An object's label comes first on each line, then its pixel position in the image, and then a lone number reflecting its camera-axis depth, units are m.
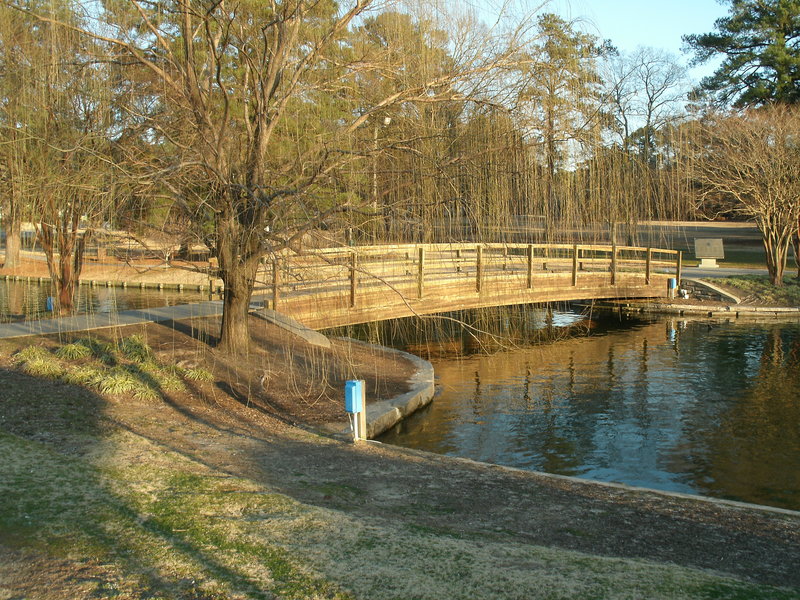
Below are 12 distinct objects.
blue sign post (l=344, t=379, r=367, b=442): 8.66
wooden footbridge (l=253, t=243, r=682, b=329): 10.55
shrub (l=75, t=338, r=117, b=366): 11.00
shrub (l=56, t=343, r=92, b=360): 11.00
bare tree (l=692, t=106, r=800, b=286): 26.31
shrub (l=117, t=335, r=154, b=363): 11.26
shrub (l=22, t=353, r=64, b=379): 9.92
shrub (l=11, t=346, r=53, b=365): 10.55
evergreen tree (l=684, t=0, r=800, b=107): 35.44
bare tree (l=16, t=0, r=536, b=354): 9.37
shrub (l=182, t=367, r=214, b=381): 10.87
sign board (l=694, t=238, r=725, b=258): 32.84
